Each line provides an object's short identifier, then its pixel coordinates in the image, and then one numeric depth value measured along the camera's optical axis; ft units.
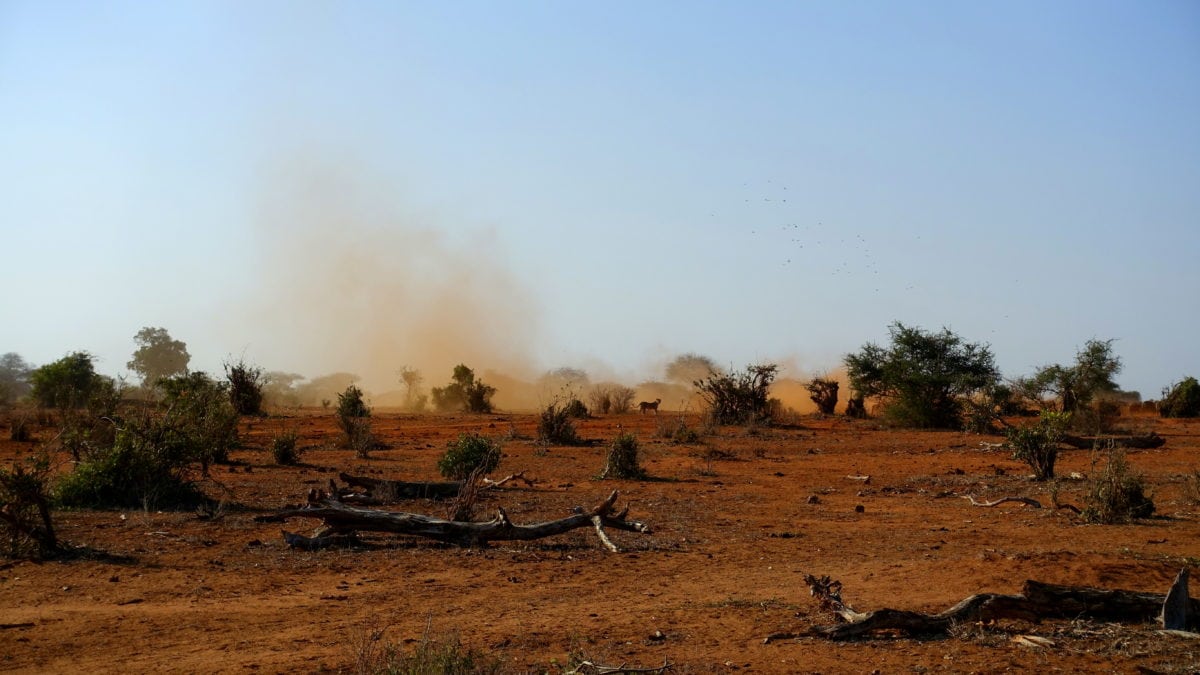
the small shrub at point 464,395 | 131.13
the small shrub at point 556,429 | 78.84
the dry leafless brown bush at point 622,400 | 134.10
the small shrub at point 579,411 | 110.73
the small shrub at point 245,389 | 97.04
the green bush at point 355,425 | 66.54
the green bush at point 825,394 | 131.03
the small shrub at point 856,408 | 127.03
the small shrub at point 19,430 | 72.43
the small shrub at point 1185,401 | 127.24
